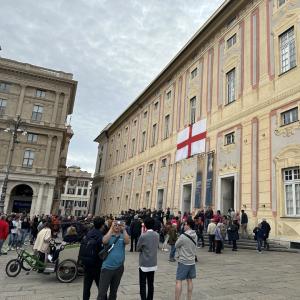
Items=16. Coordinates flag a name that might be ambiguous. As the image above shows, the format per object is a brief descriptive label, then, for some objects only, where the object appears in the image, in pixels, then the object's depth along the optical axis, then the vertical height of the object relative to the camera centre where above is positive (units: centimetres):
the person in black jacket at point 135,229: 1352 -50
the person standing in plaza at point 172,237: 1103 -58
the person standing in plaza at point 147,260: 526 -70
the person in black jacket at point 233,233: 1339 -29
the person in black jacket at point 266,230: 1368 -3
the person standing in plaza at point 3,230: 1151 -88
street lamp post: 2218 +106
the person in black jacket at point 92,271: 518 -95
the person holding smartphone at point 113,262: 468 -70
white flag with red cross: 2225 +623
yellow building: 1511 +688
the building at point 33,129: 3969 +1075
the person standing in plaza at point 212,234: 1268 -41
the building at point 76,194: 9568 +586
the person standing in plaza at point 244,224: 1592 +17
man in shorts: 542 -69
